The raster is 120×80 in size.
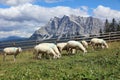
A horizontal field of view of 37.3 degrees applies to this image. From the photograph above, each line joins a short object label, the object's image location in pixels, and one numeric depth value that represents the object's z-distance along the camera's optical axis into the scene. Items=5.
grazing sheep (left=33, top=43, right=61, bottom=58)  16.68
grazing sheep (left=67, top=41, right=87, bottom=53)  18.87
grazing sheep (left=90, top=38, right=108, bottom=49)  21.65
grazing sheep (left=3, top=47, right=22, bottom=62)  18.52
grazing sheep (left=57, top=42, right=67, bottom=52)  19.59
